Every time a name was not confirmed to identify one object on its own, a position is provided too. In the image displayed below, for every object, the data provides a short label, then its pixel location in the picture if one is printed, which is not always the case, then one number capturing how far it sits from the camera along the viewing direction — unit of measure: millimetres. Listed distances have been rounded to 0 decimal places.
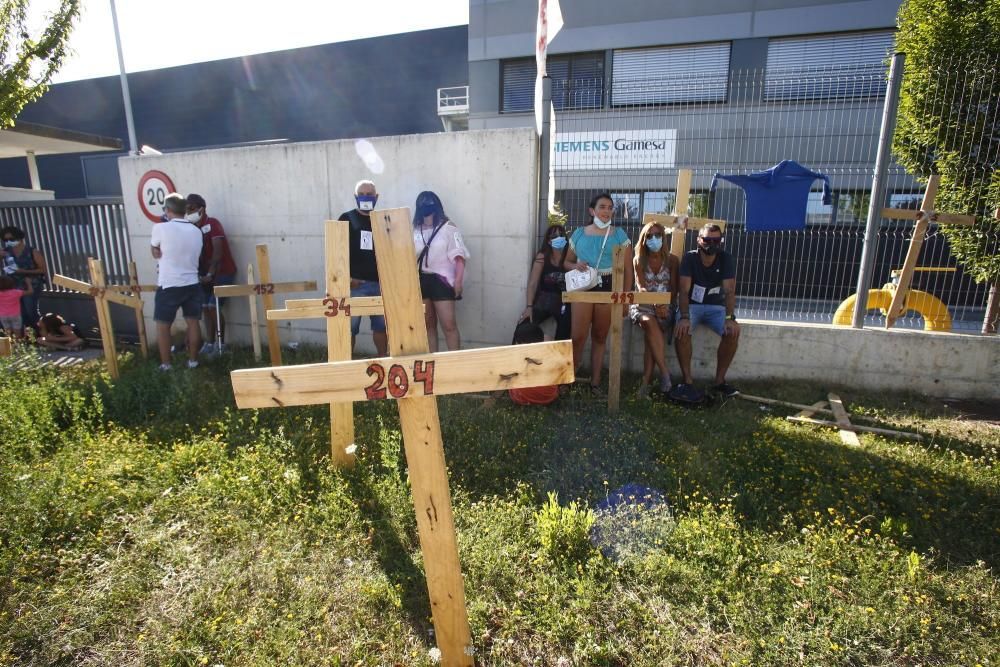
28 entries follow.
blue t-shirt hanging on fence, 5473
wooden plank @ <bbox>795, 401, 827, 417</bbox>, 4371
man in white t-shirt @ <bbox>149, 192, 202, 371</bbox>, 5316
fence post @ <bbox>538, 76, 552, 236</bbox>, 4785
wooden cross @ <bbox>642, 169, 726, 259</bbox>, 5008
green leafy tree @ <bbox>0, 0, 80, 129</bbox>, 5906
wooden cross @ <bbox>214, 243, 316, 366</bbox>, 4852
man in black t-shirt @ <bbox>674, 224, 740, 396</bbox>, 4758
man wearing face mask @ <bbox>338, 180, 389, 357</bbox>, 5035
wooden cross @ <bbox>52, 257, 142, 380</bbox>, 5078
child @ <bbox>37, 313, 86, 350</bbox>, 6938
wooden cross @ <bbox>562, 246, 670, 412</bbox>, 4184
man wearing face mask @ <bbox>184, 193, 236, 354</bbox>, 6046
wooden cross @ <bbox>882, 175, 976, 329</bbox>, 4872
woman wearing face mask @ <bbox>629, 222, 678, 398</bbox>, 4695
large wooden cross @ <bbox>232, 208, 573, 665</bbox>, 1651
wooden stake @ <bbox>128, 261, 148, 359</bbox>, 6035
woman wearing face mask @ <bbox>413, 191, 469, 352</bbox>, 4941
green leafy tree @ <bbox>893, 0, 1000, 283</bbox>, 4723
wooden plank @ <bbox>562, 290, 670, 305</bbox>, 4168
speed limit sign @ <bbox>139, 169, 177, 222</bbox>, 6594
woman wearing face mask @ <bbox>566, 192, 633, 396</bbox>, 4648
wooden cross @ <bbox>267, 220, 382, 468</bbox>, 3109
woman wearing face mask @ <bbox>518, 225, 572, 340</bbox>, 4848
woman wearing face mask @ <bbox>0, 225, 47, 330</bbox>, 7297
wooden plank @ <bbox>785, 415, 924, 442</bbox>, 3926
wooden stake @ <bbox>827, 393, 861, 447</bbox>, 3861
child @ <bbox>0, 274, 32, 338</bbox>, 6918
